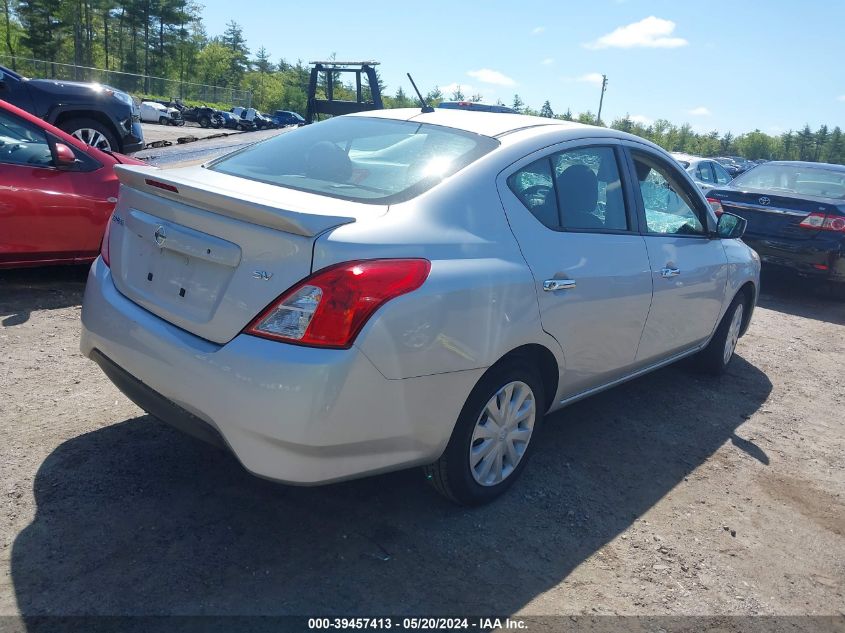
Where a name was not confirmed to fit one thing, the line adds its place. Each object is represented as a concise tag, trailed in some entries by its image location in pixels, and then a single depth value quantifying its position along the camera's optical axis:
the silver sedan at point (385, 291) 2.38
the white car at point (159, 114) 39.81
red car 5.18
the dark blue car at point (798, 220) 7.99
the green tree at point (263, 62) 105.00
